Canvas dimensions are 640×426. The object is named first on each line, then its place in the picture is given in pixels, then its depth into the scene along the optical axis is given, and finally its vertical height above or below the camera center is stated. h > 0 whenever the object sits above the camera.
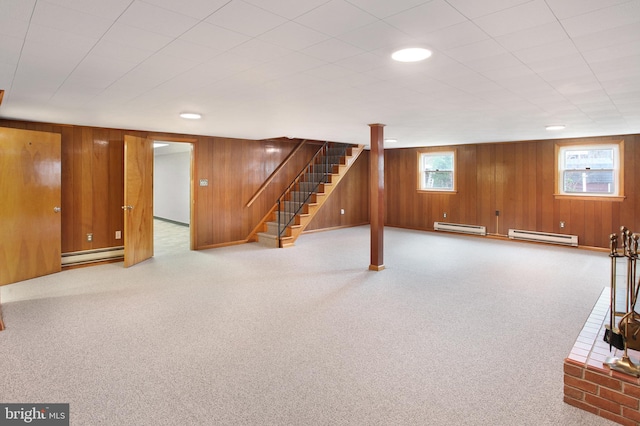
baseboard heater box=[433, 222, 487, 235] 8.48 -0.55
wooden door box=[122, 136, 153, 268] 5.66 +0.09
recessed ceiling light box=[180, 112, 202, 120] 4.64 +1.15
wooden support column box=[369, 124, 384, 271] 5.45 +0.13
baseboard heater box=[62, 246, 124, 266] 5.59 -0.78
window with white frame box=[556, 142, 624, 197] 6.82 +0.65
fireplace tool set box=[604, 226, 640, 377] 2.16 -0.78
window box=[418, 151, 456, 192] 9.09 +0.85
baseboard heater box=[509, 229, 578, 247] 7.20 -0.66
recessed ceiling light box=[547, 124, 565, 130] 5.55 +1.19
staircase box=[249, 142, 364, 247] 7.62 +0.21
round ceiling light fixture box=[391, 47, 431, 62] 2.40 +1.00
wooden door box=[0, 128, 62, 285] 4.67 +0.01
